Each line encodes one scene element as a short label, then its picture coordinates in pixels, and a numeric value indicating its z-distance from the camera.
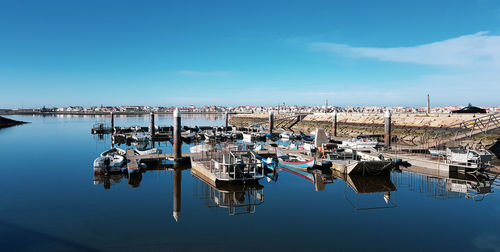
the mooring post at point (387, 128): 38.69
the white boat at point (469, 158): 24.28
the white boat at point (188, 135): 52.91
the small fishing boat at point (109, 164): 23.77
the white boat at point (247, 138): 50.59
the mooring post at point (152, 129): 50.78
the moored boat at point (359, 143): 37.69
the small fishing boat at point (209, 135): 51.96
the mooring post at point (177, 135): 27.19
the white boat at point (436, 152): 27.70
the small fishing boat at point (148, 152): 30.57
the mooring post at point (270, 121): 59.81
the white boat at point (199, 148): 31.99
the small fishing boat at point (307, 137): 49.53
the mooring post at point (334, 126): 53.66
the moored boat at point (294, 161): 26.09
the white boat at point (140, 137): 46.88
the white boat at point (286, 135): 53.58
